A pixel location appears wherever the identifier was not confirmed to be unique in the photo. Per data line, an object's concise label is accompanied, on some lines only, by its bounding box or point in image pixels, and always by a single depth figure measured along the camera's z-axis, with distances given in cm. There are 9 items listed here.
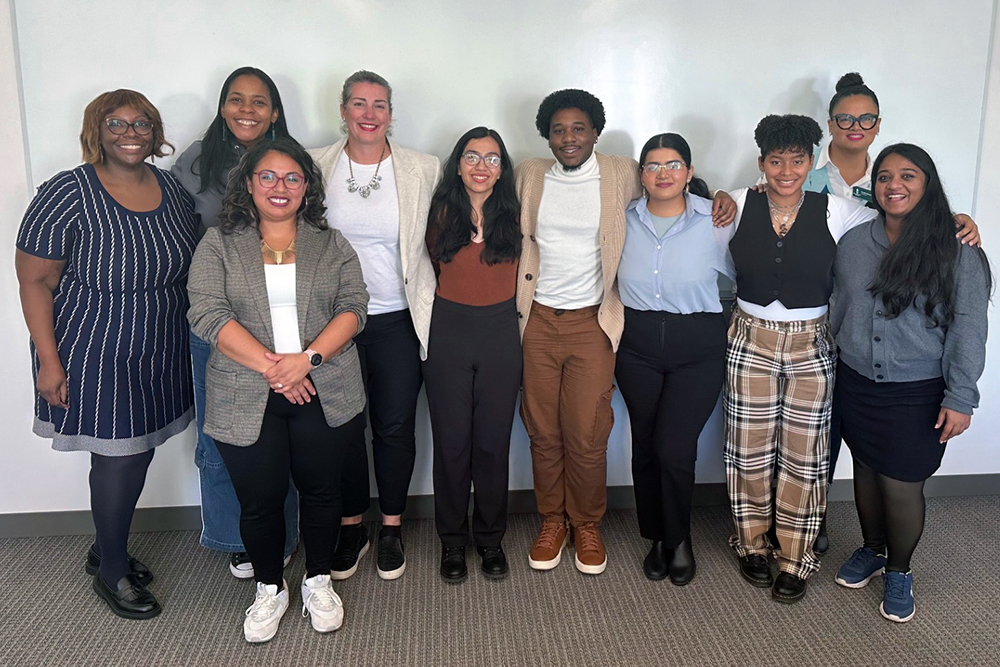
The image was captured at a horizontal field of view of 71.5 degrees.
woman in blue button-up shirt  245
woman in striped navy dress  220
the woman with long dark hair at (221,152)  247
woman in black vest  237
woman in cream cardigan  249
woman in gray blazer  208
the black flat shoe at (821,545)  289
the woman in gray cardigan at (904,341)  221
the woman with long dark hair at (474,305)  249
